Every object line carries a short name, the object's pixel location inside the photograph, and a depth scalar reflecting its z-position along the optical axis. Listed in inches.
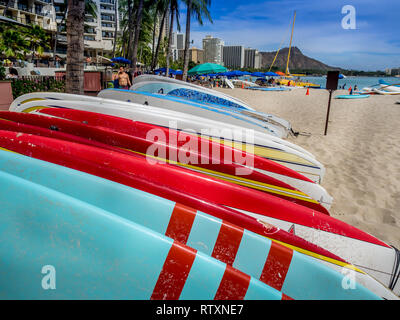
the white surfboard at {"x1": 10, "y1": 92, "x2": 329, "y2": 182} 119.4
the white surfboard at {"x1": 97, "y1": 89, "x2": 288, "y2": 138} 169.6
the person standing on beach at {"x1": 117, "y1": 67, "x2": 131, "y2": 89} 308.5
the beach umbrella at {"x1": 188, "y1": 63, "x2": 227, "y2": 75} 735.7
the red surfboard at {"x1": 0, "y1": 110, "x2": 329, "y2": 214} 90.0
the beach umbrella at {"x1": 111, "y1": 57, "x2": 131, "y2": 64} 817.2
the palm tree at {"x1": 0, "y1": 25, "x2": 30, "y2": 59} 494.3
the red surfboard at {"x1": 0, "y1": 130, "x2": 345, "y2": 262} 59.7
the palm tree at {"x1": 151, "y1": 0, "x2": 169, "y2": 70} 702.8
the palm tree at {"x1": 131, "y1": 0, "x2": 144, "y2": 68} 507.3
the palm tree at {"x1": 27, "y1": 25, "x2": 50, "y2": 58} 655.8
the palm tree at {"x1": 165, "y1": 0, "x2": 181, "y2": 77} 683.0
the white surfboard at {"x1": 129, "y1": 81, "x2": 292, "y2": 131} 216.2
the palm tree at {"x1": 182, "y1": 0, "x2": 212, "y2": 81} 606.5
